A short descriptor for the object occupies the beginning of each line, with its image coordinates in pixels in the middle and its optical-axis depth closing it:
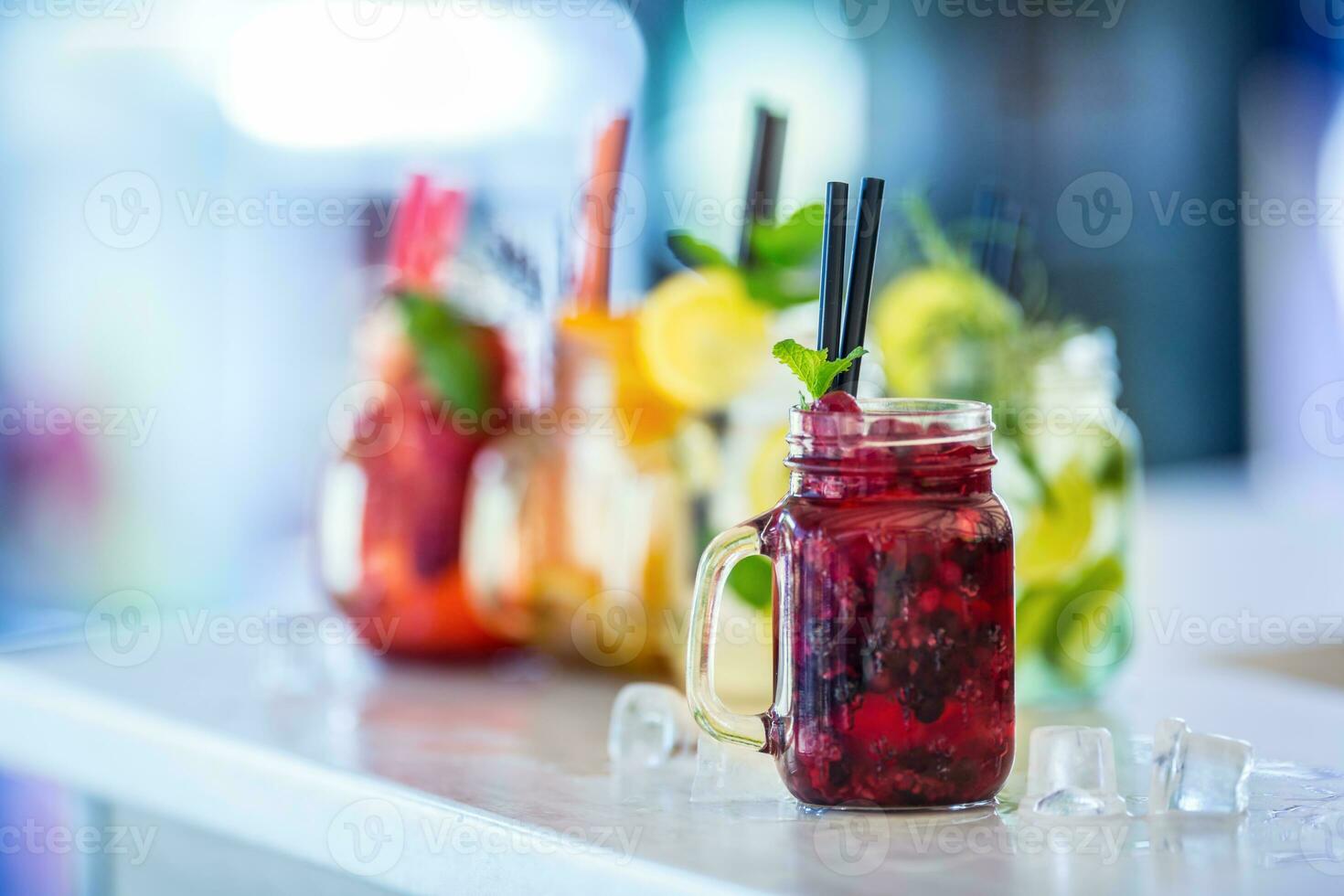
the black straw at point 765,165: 1.24
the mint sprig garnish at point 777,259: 1.26
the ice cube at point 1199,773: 1.06
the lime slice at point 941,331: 1.27
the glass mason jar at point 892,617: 1.06
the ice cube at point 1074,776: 1.07
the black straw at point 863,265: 1.09
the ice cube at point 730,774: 1.10
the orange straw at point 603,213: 1.34
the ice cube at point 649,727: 1.17
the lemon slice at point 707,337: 1.29
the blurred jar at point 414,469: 1.38
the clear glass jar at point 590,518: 1.32
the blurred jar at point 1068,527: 1.26
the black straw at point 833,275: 1.09
